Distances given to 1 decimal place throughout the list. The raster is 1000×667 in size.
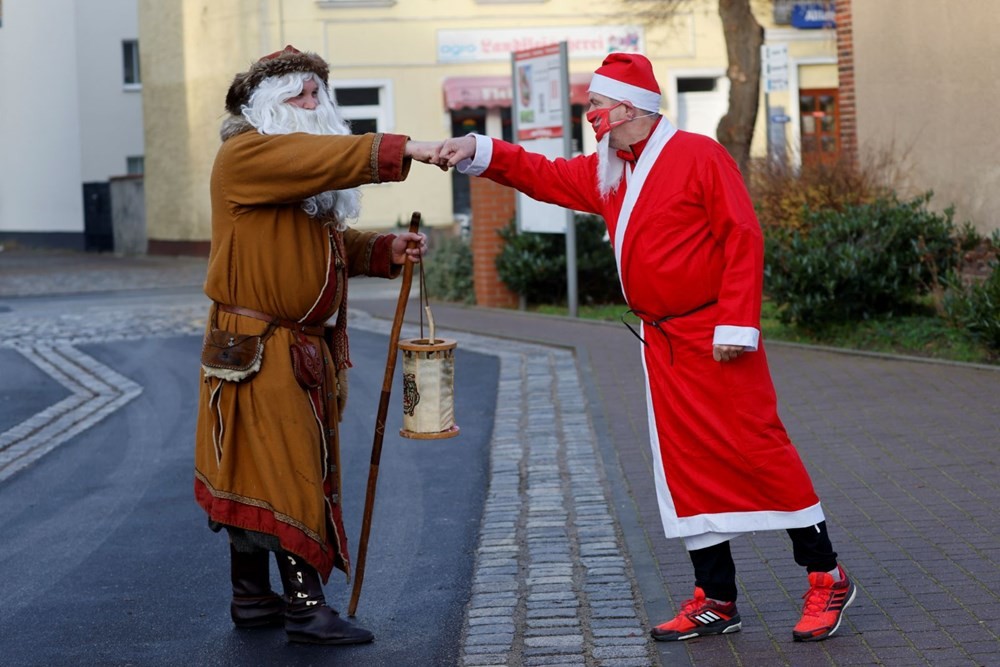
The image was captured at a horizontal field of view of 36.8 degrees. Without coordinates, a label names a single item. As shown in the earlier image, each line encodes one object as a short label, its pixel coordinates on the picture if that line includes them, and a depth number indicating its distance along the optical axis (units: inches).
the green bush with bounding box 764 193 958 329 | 494.9
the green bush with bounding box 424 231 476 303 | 743.7
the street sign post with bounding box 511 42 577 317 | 634.2
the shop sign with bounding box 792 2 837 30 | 1301.7
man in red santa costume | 198.4
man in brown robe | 204.1
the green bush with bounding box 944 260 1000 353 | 429.1
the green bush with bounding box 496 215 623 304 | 673.6
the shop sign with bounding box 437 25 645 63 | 1256.2
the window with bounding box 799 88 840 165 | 1320.1
